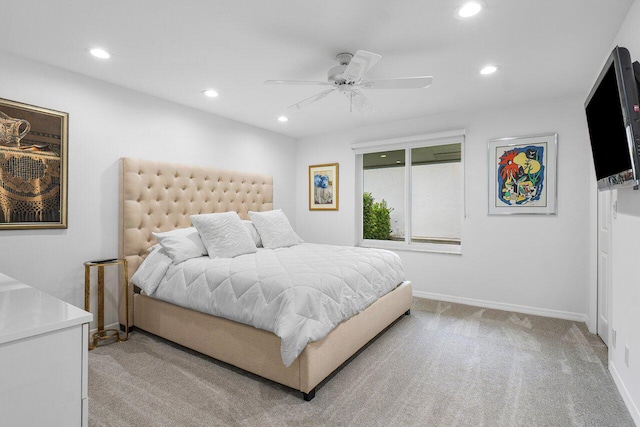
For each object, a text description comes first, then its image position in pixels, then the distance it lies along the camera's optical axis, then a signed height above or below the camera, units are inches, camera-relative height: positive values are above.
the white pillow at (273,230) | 149.6 -8.4
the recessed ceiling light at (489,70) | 109.6 +49.2
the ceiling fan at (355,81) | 90.0 +39.9
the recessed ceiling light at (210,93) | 131.4 +48.7
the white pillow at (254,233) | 149.7 -10.0
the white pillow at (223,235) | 124.2 -9.4
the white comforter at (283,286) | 82.2 -22.6
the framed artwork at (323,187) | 200.8 +15.7
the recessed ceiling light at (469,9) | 74.4 +47.9
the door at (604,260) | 107.1 -16.5
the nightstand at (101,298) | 110.8 -30.5
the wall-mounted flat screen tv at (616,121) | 63.4 +20.5
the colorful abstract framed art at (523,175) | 139.7 +17.1
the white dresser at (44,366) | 34.6 -17.6
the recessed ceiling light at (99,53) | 96.9 +48.3
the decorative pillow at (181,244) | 117.3 -12.0
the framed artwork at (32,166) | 98.7 +14.3
